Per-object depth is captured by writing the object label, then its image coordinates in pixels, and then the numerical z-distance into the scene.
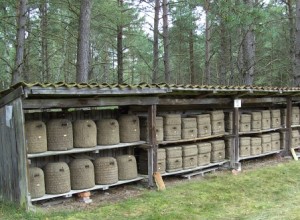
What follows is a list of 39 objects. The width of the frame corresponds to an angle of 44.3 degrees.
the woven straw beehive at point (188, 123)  8.66
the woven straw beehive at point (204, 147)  9.06
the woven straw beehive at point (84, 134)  6.89
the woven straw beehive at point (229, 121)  10.01
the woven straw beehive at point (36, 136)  6.22
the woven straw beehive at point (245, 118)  10.28
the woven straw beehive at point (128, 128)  7.62
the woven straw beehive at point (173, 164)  8.36
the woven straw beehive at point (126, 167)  7.48
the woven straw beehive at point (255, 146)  10.59
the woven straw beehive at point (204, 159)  9.10
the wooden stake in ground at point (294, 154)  11.54
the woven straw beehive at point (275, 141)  11.33
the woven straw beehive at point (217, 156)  9.52
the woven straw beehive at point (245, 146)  10.28
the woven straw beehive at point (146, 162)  8.09
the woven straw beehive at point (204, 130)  9.08
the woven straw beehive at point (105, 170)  7.13
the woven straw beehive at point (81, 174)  6.79
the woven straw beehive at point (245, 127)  10.29
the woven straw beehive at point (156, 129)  7.98
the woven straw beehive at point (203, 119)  9.02
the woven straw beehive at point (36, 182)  6.17
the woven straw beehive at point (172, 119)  8.27
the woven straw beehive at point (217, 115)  9.43
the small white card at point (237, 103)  9.59
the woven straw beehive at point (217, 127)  9.47
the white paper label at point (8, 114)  6.06
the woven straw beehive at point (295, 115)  11.92
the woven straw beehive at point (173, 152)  8.36
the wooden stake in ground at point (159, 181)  7.66
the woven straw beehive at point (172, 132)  8.30
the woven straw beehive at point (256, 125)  10.59
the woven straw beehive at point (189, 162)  8.68
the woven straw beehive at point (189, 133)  8.66
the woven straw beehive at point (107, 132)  7.24
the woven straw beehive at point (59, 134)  6.58
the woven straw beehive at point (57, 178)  6.49
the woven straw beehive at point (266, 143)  10.95
